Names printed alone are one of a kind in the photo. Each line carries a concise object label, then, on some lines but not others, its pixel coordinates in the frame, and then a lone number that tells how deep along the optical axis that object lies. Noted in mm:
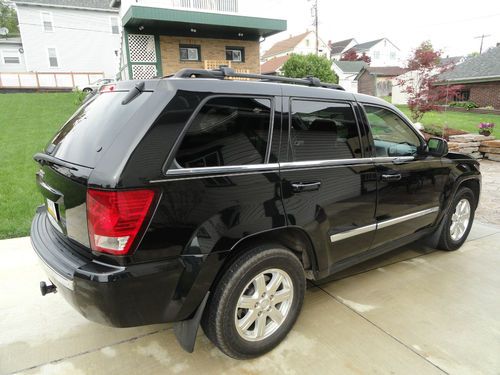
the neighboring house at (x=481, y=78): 25078
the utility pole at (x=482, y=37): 58638
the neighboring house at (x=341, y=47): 66062
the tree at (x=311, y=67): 18969
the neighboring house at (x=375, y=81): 44125
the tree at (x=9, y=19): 40825
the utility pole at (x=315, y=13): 37500
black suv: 1892
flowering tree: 13164
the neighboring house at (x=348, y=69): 46394
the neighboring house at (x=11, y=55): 28047
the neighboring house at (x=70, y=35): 26016
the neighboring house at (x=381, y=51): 61062
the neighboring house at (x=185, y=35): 15297
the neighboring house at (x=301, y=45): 51375
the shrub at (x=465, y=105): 25081
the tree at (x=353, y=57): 59875
